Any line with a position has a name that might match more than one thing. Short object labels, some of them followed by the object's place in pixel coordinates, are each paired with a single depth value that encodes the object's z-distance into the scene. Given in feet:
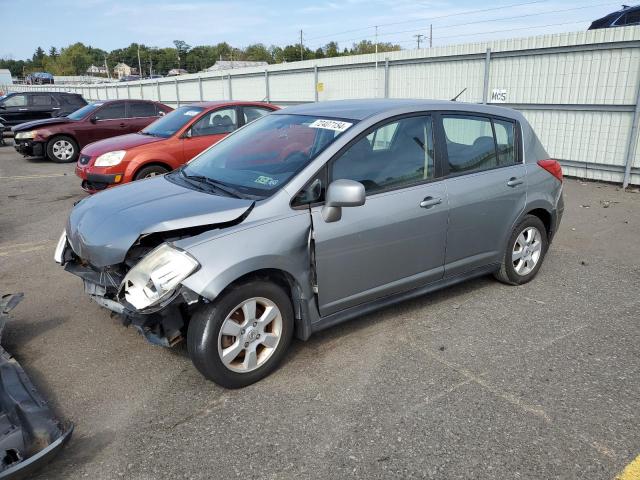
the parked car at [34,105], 61.21
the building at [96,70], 436.43
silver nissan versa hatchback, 9.95
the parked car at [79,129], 43.42
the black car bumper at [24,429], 7.69
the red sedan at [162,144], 25.38
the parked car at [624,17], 36.14
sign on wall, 35.29
